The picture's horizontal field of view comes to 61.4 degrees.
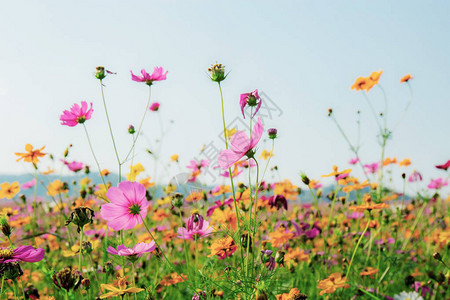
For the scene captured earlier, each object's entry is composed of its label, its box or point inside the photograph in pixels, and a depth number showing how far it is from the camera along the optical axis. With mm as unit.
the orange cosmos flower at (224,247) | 966
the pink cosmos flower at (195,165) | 2075
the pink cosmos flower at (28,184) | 2432
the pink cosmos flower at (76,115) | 1173
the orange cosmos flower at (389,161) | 2280
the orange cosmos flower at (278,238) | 1218
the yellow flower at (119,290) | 751
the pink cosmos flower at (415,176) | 2232
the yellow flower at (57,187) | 2021
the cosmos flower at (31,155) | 1598
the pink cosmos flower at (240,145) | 739
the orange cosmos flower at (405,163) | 2285
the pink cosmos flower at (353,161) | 2586
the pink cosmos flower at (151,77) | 1214
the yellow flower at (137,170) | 1779
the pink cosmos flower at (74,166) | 2154
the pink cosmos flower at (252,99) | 849
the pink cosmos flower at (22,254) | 767
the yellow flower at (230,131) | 1863
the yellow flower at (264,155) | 2066
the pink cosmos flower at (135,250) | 871
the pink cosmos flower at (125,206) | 820
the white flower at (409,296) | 1443
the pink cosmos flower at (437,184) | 2246
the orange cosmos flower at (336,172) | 1334
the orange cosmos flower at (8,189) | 1920
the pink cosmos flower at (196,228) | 1047
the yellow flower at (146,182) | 1851
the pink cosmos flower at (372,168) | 2580
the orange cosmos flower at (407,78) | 2240
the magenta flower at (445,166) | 1772
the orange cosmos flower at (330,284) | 1115
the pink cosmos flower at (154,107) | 2332
